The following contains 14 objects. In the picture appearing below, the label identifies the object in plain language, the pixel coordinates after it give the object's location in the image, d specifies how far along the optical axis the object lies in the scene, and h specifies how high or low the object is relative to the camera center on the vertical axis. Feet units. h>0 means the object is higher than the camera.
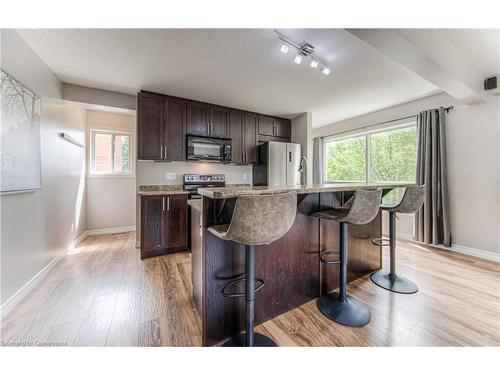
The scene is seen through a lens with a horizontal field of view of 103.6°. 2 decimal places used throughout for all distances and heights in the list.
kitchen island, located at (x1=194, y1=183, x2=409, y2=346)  4.20 -1.97
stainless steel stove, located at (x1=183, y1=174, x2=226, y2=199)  11.55 +0.33
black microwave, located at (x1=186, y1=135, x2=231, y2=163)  10.71 +2.14
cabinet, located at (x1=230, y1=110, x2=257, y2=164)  12.20 +3.14
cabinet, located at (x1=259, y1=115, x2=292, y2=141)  13.23 +4.10
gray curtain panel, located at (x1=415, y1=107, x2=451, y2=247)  9.73 +0.48
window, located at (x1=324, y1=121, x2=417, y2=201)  11.54 +2.00
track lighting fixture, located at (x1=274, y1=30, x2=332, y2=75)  5.83 +4.32
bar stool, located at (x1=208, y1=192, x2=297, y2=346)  3.29 -0.68
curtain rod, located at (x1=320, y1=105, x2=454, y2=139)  9.68 +3.90
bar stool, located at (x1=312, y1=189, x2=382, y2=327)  4.67 -2.03
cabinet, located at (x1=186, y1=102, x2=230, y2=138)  10.82 +3.79
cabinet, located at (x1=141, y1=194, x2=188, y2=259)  9.07 -1.81
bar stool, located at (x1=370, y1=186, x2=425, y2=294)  6.28 -1.92
